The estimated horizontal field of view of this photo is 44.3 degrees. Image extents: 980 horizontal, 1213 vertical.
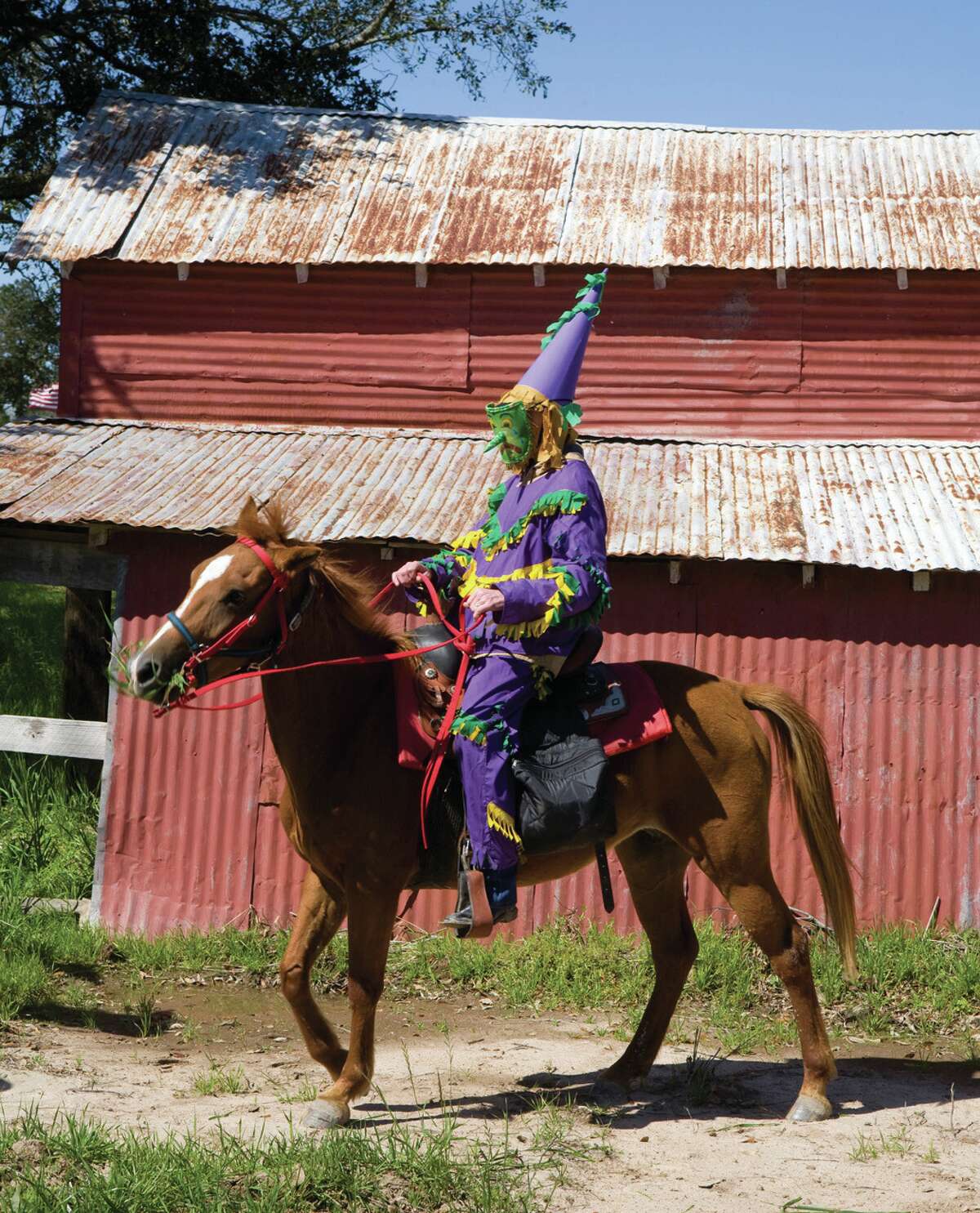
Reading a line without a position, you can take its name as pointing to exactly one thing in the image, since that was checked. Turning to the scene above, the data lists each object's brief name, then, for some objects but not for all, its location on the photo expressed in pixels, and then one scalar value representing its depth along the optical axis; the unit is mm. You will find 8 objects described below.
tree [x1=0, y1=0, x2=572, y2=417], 14750
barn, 7922
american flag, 20156
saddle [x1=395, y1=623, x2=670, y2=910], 4906
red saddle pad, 4910
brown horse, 4648
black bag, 4898
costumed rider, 4703
